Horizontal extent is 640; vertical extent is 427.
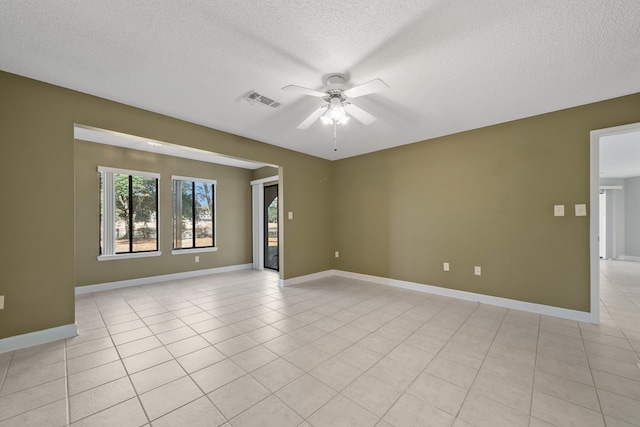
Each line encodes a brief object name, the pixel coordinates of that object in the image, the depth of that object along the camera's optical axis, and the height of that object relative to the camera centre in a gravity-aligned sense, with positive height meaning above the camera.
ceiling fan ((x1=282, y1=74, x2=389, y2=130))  2.17 +1.06
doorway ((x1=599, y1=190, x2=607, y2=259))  7.63 -0.43
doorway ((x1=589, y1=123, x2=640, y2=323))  2.96 +0.45
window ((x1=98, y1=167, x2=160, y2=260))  4.65 +0.02
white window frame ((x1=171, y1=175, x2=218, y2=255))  5.46 -0.04
